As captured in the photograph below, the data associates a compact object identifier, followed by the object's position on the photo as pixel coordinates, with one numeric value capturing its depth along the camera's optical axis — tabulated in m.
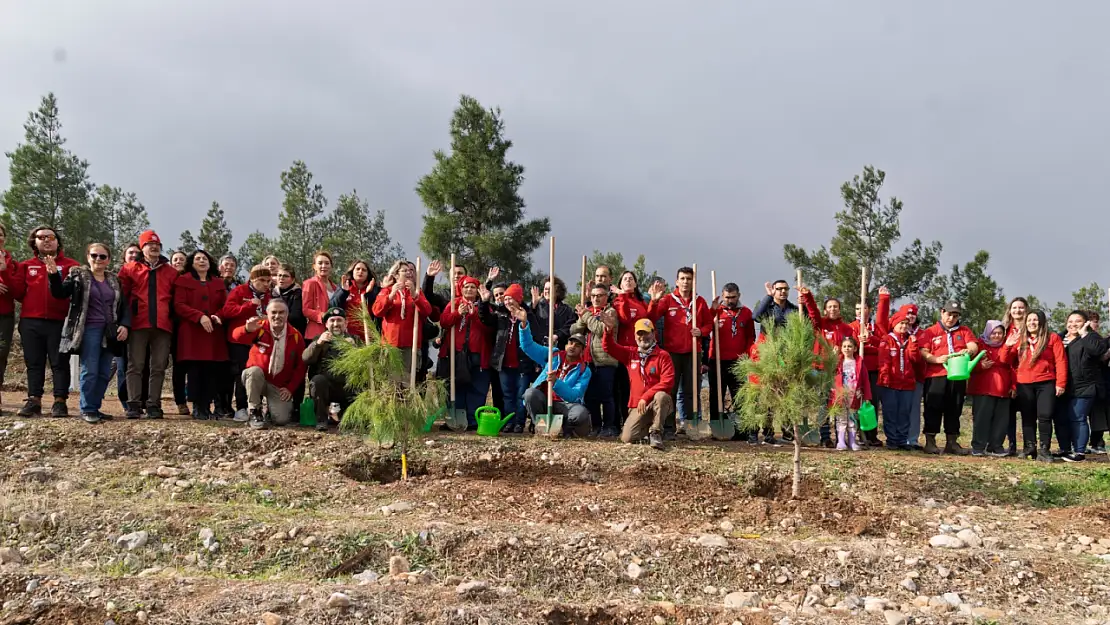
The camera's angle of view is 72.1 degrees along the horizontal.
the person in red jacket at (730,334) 10.23
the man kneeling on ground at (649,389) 8.76
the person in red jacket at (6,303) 8.55
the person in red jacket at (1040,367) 9.88
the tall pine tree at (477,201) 22.00
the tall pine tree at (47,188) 24.09
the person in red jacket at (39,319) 8.62
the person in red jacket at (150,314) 8.95
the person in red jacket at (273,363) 8.98
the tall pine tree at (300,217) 28.92
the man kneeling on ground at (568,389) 9.30
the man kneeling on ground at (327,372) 8.88
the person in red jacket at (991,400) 10.18
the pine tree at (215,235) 27.59
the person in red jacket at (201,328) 9.22
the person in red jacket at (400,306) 9.23
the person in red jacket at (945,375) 10.21
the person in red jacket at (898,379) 10.28
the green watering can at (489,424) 9.30
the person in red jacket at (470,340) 9.75
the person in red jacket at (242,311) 9.35
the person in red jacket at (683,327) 10.06
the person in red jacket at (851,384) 9.98
